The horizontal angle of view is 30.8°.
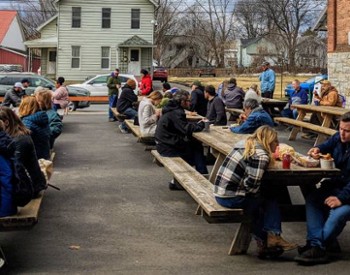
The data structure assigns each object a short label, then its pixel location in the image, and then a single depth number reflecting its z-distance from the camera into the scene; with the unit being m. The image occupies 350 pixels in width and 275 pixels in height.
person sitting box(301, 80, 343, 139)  15.60
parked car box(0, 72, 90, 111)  27.49
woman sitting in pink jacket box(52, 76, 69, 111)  17.39
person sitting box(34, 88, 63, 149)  10.56
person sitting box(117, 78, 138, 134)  16.81
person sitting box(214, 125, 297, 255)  6.10
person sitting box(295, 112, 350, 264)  6.20
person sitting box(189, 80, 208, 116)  15.55
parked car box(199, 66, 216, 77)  75.19
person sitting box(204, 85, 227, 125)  13.02
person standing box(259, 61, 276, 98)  20.83
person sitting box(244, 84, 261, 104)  16.01
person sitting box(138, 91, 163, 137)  11.98
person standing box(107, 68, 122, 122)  21.55
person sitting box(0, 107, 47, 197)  6.73
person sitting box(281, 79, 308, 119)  18.58
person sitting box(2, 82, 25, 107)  17.52
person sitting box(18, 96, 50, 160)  9.38
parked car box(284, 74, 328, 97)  28.58
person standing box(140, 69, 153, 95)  21.00
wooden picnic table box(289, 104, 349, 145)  14.13
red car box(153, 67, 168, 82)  58.91
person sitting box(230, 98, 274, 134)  9.83
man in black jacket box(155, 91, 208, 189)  9.73
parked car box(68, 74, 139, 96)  32.75
